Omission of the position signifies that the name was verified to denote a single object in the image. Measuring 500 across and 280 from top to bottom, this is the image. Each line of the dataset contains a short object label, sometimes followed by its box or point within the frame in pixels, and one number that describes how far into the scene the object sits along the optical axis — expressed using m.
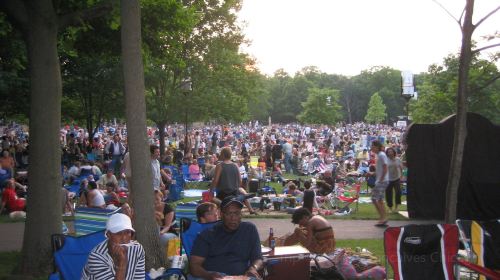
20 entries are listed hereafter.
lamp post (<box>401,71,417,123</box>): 18.48
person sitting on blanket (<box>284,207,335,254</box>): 7.57
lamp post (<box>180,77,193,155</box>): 22.12
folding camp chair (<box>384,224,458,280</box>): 6.00
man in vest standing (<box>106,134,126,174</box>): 22.16
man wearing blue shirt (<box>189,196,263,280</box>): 5.50
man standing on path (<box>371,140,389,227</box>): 11.87
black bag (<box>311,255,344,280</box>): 6.79
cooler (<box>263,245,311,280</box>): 6.29
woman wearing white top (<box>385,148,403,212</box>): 13.41
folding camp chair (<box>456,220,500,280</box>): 6.38
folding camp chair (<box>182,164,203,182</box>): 20.45
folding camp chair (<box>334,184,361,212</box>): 14.59
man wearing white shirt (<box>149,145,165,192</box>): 10.44
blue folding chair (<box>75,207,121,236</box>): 8.61
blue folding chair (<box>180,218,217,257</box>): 6.88
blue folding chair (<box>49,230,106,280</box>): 5.61
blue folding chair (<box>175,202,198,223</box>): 9.32
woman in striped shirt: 4.45
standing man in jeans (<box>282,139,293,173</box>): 27.26
